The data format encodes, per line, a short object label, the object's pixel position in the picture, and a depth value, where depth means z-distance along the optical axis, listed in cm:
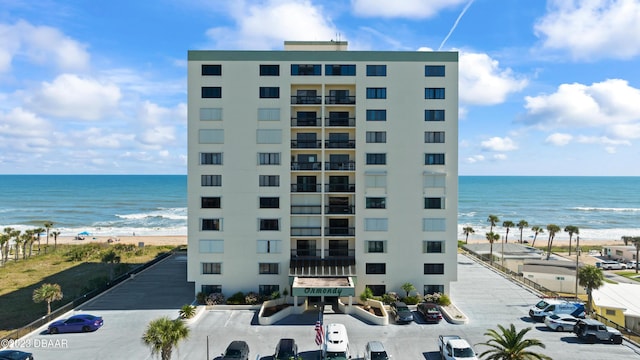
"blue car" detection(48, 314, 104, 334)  3244
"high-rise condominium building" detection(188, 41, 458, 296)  4169
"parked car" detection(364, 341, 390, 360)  2684
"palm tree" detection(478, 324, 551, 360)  2148
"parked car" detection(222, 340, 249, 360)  2718
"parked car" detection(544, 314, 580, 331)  3331
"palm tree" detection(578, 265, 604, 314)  3766
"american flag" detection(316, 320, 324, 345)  2749
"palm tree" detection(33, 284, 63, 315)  3512
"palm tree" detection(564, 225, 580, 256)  7280
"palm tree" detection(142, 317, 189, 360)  2288
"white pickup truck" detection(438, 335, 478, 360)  2664
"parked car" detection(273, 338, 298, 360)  2700
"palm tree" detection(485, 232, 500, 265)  6415
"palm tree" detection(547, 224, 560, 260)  7557
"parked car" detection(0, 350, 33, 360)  2575
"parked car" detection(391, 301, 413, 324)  3509
